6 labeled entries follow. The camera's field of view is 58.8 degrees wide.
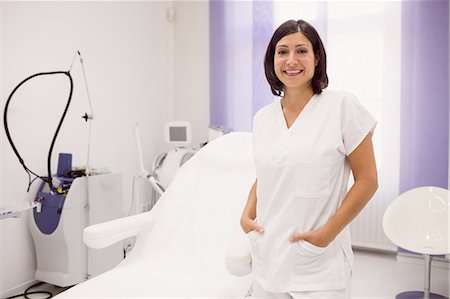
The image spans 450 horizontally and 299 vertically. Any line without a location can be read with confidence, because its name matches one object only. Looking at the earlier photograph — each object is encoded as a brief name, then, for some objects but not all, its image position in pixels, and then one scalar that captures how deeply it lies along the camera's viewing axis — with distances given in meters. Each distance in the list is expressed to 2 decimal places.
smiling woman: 1.00
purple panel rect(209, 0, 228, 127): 3.69
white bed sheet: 1.54
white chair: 2.41
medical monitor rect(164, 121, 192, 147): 3.33
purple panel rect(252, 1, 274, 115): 3.46
